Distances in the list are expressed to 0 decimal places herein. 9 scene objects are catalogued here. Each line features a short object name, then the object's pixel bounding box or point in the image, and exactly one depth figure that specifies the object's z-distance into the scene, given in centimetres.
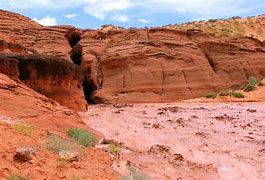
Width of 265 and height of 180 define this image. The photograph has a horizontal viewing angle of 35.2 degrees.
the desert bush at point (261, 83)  2826
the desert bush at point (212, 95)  2740
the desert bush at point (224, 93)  2740
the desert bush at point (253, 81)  2861
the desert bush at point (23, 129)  746
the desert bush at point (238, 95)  2645
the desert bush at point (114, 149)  849
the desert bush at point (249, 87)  2772
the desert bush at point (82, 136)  882
